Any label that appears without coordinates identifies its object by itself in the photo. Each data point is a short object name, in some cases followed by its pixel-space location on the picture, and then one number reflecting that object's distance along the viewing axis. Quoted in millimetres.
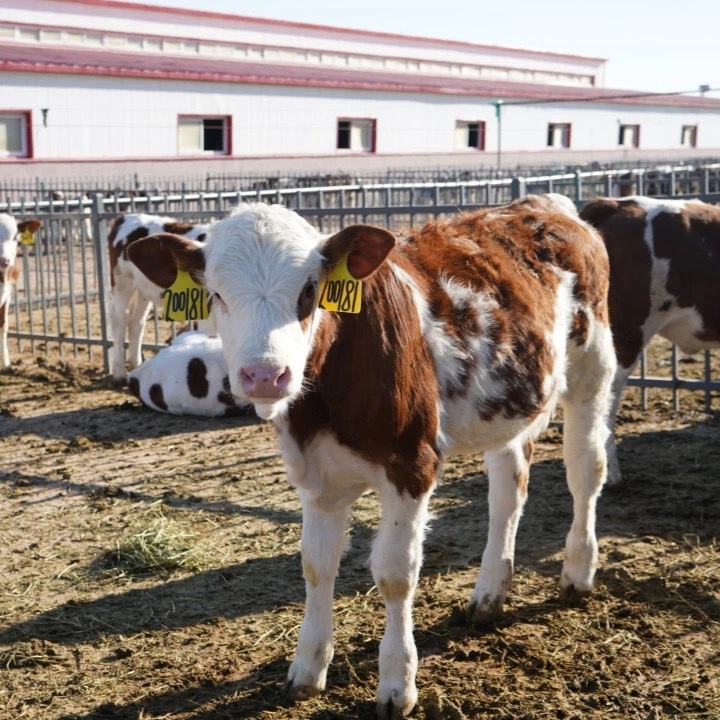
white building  28125
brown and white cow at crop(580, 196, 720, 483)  6598
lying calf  8547
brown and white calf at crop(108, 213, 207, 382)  9805
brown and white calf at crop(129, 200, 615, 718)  3379
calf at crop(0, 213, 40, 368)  10539
